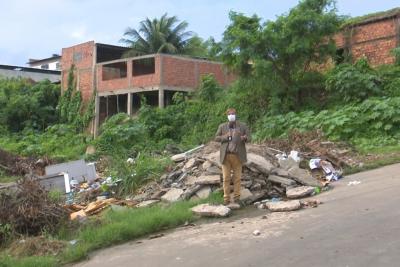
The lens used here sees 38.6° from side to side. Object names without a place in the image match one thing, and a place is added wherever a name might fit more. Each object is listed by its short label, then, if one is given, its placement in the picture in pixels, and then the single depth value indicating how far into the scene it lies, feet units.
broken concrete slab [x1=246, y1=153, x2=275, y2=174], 40.86
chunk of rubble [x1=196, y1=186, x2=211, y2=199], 39.43
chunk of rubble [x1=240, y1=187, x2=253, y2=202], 38.09
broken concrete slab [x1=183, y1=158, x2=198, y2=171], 44.45
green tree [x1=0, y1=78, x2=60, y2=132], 126.62
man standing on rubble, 37.45
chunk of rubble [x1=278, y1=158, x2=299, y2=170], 42.93
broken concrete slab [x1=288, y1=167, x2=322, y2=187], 40.81
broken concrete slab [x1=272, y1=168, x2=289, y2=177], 41.06
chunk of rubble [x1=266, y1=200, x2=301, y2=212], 34.04
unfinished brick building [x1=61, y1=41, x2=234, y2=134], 106.42
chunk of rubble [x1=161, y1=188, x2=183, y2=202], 39.70
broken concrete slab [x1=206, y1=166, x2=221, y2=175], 41.42
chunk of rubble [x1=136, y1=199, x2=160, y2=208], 38.24
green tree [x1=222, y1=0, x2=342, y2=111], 72.23
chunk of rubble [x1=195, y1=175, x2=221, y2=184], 40.34
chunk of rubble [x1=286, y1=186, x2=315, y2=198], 37.86
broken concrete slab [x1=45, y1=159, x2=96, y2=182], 53.26
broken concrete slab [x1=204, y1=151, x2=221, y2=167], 41.99
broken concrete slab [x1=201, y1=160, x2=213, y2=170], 42.50
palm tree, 156.15
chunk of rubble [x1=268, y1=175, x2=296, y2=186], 40.07
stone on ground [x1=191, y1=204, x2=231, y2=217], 34.32
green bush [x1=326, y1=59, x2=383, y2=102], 69.56
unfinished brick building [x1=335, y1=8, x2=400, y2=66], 79.87
